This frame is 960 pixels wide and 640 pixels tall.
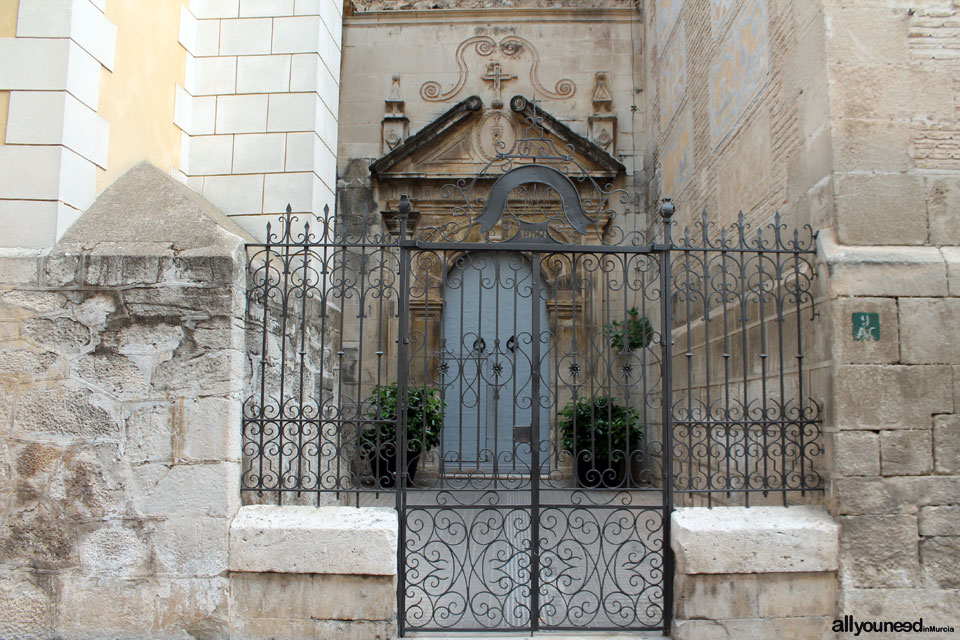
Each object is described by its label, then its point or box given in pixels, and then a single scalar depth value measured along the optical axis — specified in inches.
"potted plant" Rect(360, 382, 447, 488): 254.8
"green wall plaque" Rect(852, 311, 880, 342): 148.6
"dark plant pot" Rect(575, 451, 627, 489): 272.4
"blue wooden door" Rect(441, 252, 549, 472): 290.4
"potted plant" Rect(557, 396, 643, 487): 270.4
